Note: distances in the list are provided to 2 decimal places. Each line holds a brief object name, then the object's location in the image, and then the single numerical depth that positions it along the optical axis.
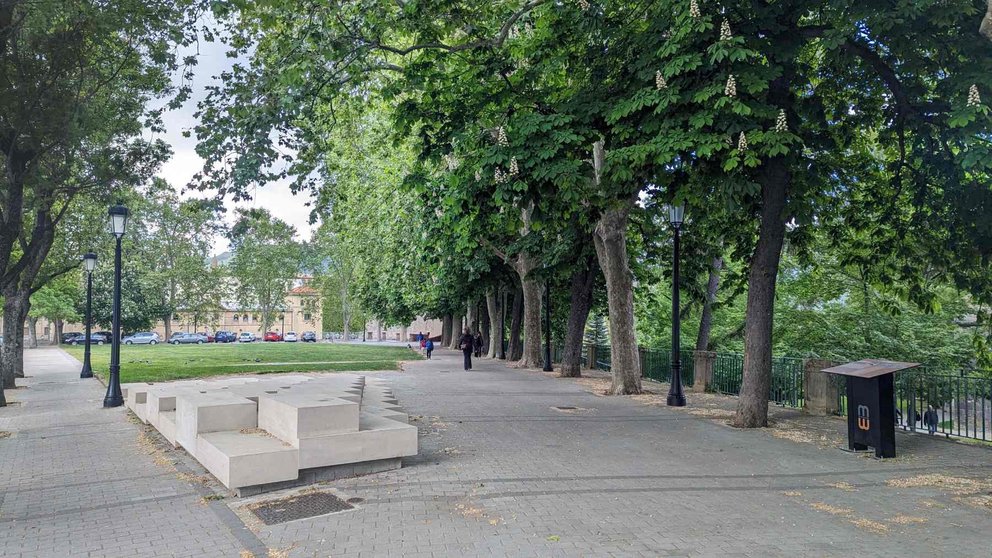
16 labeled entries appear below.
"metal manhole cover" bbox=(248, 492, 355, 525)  5.95
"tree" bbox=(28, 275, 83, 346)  46.25
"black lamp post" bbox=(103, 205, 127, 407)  14.59
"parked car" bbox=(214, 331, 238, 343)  80.25
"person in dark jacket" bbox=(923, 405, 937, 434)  10.51
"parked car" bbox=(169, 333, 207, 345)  72.50
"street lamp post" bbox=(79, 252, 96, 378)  21.07
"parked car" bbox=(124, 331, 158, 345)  67.25
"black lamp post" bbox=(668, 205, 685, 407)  14.26
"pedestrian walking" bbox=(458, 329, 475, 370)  25.33
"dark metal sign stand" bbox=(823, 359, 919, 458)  8.73
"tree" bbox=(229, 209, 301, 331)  72.75
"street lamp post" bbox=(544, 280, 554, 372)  24.39
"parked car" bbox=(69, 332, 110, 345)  68.12
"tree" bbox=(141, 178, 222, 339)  66.12
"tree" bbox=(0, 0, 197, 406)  11.95
